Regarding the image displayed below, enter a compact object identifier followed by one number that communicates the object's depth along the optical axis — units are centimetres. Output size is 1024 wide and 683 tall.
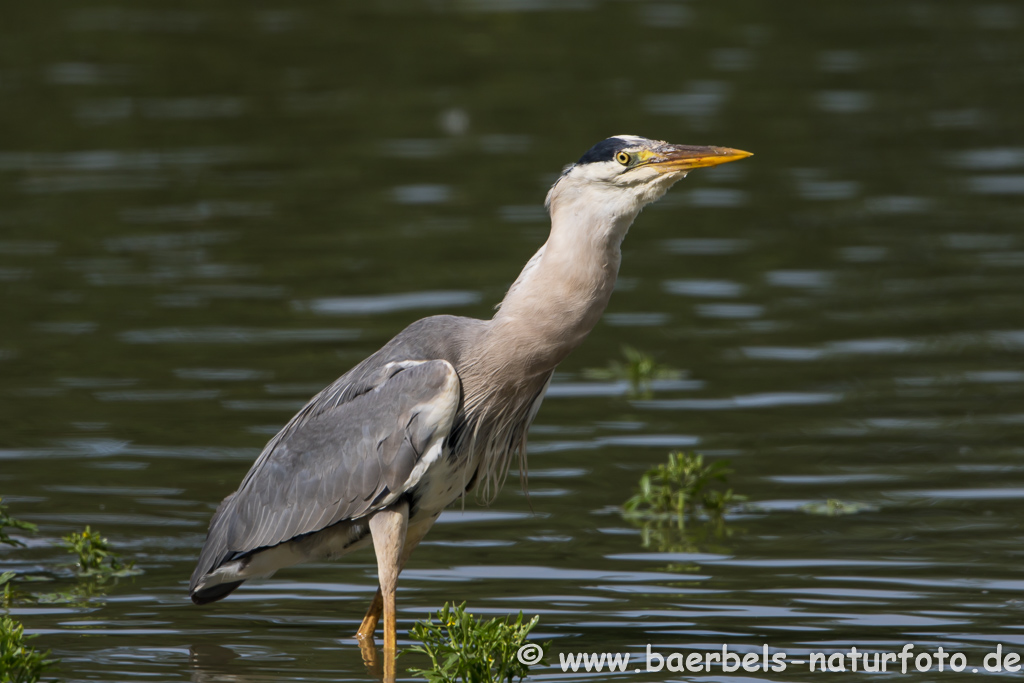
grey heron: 1364
